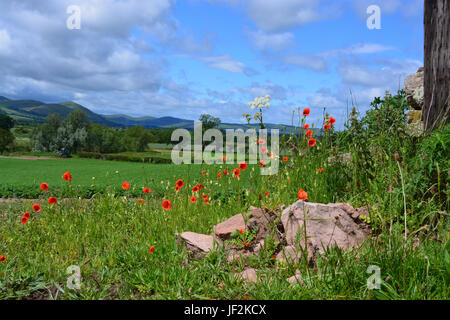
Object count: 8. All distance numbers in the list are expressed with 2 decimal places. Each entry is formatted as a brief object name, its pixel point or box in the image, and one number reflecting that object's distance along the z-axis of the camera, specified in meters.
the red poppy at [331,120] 5.28
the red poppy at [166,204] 3.76
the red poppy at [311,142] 4.61
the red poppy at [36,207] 4.46
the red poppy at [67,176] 4.67
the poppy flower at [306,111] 5.16
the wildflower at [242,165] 3.90
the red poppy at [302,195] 2.18
